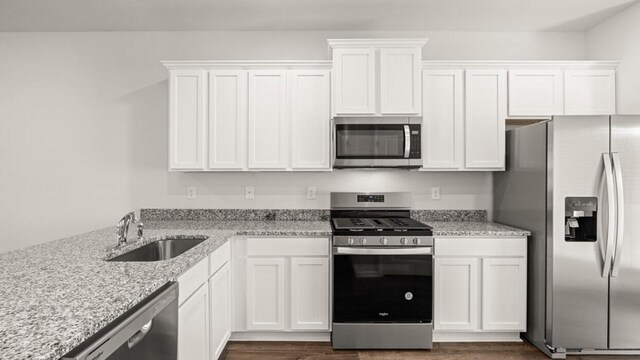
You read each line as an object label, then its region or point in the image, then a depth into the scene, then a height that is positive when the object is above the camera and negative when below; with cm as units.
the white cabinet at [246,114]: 314 +54
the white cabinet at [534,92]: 317 +74
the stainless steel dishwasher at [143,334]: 106 -52
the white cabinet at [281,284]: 287 -83
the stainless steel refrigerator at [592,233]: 259 -38
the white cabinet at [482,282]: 289 -81
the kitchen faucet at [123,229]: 212 -30
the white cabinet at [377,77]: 306 +84
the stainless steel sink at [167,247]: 247 -48
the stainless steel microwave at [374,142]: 308 +30
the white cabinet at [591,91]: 316 +75
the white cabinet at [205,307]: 182 -75
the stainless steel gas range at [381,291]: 280 -85
